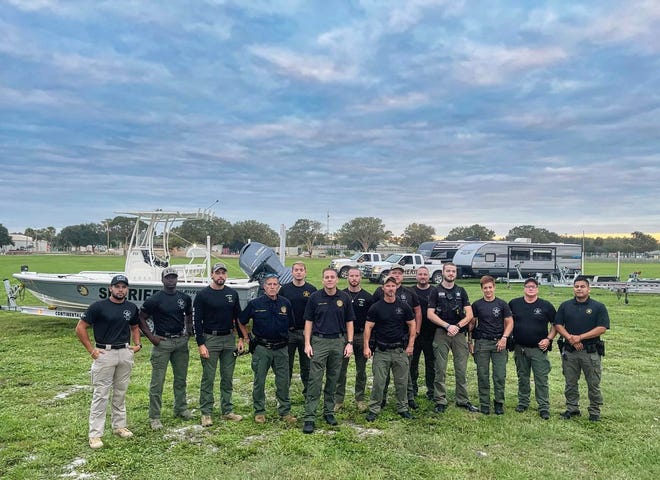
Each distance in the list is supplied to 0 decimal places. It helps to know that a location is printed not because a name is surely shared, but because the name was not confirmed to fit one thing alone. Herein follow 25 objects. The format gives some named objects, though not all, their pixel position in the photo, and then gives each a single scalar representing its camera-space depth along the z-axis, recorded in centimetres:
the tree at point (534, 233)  9955
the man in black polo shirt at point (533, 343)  563
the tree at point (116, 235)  9712
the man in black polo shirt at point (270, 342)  534
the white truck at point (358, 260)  2702
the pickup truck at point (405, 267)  2495
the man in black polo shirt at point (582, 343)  541
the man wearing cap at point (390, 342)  547
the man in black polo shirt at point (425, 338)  609
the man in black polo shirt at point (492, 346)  572
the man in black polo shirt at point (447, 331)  579
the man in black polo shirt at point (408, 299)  570
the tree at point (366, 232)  9575
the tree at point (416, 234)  9900
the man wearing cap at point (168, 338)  514
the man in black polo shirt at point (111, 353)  471
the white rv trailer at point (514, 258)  2712
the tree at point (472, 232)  10256
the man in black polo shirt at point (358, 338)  582
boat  1005
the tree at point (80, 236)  11444
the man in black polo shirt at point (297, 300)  573
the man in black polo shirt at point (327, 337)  534
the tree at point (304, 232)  9706
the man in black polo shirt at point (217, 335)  530
